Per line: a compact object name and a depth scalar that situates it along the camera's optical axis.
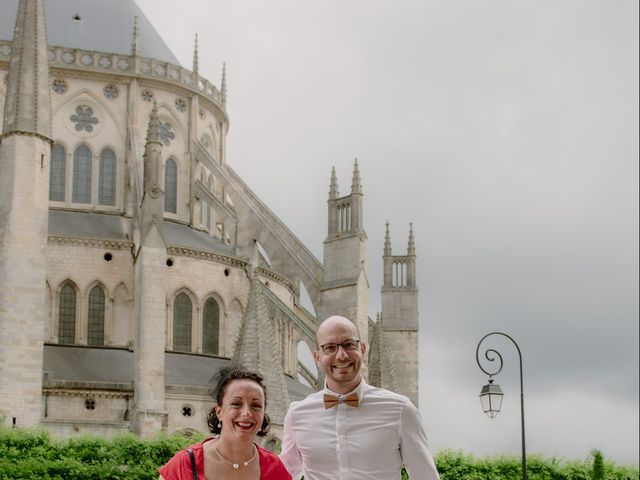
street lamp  19.53
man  6.28
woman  5.87
